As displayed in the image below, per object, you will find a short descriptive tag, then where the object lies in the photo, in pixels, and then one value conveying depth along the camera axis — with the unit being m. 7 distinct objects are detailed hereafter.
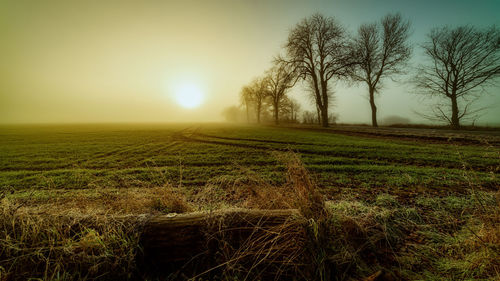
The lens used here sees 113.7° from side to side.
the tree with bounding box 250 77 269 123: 41.95
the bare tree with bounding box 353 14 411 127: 22.89
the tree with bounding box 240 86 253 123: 53.14
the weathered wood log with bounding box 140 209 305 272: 2.01
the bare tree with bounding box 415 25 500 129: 16.97
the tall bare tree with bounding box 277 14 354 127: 23.06
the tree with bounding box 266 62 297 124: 24.08
